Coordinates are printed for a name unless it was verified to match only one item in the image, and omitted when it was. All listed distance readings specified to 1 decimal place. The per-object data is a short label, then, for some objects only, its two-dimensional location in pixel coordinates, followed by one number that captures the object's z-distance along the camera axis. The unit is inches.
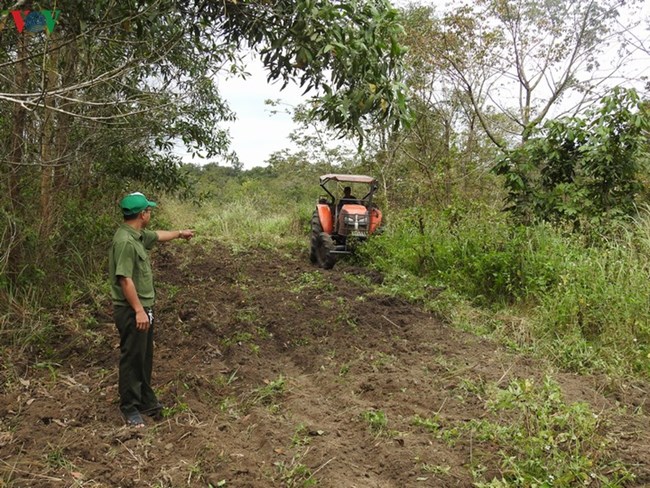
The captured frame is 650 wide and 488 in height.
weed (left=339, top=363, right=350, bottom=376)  177.9
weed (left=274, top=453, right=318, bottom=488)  112.9
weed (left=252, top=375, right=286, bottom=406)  156.6
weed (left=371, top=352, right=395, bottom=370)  181.4
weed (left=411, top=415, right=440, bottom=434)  136.4
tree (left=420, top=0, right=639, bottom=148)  498.9
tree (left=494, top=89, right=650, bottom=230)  275.0
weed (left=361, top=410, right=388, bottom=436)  135.9
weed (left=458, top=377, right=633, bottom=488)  111.6
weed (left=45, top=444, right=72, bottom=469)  119.3
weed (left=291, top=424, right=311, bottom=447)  130.0
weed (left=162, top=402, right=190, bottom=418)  145.9
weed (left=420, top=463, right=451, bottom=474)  116.9
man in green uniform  136.2
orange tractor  344.2
